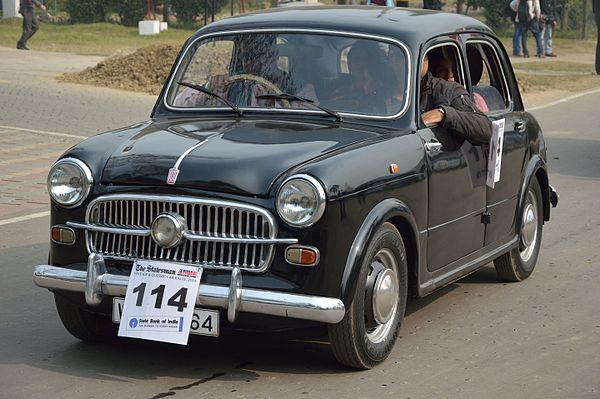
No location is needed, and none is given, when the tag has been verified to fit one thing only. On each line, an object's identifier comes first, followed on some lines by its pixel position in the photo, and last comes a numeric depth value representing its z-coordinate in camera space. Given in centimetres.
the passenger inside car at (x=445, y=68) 778
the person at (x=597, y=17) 2745
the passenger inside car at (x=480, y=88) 809
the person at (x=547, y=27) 3425
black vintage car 592
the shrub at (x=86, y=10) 3959
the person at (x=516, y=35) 3359
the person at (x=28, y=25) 2930
